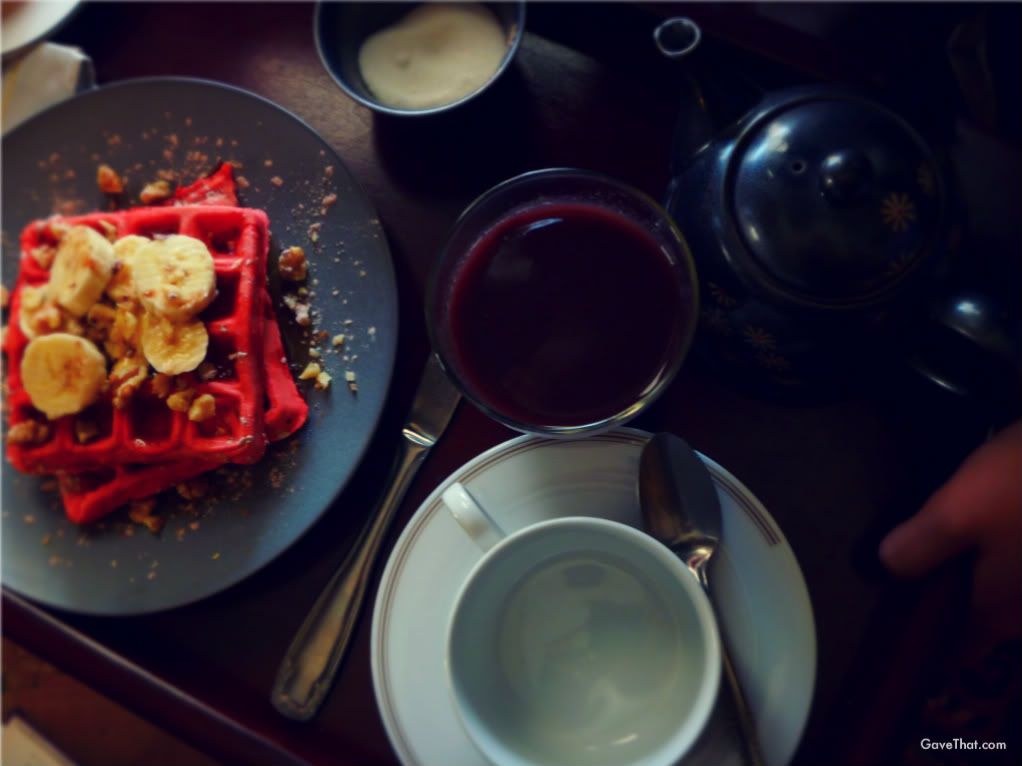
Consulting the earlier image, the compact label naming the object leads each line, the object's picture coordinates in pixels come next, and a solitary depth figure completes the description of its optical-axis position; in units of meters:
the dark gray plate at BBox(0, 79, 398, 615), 0.82
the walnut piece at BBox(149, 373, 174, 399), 0.82
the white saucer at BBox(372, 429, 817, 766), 0.74
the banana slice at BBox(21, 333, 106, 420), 0.82
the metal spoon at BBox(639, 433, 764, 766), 0.73
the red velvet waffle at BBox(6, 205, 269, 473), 0.81
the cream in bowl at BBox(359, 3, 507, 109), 0.89
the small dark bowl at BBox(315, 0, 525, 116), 0.84
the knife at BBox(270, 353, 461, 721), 0.82
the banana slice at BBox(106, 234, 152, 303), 0.84
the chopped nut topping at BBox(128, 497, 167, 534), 0.84
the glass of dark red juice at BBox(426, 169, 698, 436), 0.73
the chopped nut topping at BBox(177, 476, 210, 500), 0.84
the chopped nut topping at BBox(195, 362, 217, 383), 0.83
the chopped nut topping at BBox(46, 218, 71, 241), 0.86
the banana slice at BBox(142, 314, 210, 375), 0.81
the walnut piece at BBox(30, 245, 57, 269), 0.88
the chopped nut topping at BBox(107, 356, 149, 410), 0.82
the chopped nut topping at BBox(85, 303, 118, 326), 0.85
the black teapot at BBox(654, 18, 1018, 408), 0.61
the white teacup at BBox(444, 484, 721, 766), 0.67
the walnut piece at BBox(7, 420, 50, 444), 0.84
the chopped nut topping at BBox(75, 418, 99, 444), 0.84
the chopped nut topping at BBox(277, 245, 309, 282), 0.86
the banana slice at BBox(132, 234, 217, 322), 0.80
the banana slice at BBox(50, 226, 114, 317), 0.82
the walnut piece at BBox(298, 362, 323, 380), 0.84
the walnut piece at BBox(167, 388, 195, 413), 0.81
